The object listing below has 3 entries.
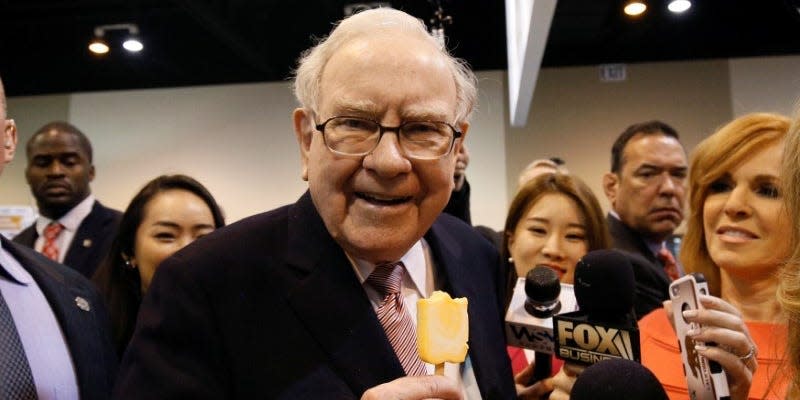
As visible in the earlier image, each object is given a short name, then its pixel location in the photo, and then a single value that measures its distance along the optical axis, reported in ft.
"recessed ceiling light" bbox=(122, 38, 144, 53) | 19.80
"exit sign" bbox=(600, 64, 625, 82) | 22.70
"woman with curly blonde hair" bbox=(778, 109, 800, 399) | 3.60
